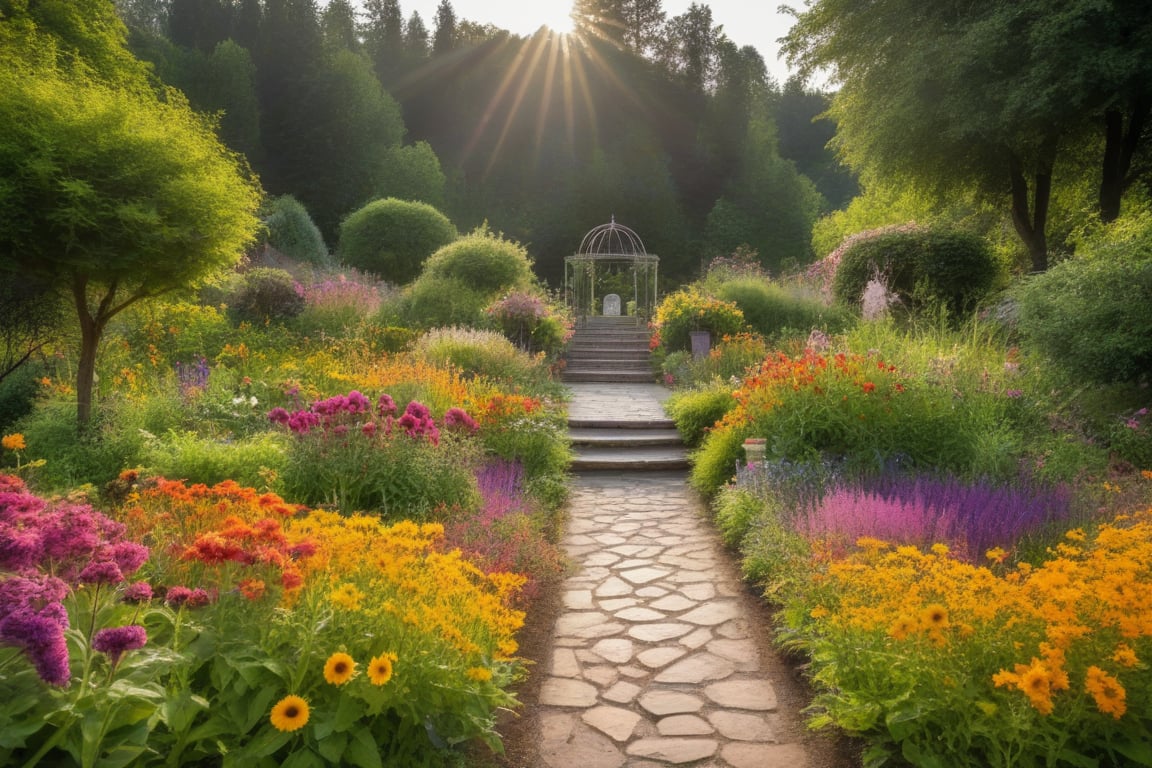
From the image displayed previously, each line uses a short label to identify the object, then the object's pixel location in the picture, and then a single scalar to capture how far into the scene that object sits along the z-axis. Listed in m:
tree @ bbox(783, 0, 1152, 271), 10.34
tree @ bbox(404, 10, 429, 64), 39.97
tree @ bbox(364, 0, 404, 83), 39.03
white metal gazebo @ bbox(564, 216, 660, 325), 19.80
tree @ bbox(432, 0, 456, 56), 39.88
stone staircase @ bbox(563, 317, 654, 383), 14.05
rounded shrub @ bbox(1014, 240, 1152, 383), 6.28
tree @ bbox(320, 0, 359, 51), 35.72
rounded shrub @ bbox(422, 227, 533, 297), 16.44
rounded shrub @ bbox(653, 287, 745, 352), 13.64
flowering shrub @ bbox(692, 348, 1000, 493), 5.54
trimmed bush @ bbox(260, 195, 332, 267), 23.36
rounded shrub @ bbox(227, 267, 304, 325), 12.53
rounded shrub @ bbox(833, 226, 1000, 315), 13.04
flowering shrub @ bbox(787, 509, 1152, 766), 2.17
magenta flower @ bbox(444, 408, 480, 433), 5.31
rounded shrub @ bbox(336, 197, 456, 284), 21.80
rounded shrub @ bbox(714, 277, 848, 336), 13.82
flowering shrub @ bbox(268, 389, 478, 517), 4.64
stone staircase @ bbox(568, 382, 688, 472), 7.95
